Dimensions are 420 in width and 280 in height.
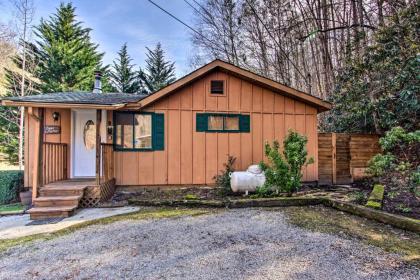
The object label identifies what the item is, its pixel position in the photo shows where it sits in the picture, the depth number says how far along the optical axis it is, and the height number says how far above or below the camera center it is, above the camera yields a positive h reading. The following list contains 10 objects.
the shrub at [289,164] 5.37 -0.40
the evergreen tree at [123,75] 20.16 +5.93
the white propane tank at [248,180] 6.02 -0.82
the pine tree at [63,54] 15.77 +6.21
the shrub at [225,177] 6.37 -0.83
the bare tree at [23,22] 12.80 +6.63
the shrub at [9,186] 6.60 -1.00
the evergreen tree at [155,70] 20.81 +6.55
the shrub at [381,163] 4.44 -0.32
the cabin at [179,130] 6.66 +0.49
